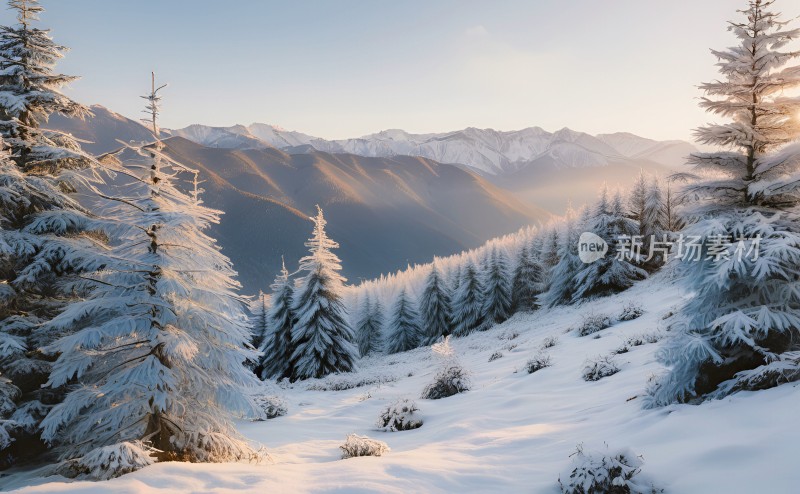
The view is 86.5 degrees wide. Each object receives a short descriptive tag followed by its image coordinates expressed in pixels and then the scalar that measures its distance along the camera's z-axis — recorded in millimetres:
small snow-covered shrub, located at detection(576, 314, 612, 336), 16734
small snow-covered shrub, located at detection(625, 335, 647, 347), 11850
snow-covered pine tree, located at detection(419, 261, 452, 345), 47938
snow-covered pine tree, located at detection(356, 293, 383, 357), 53219
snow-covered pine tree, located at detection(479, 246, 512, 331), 44094
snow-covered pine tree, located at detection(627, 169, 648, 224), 40094
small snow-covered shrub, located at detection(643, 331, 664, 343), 11523
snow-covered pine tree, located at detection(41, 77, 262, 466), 6168
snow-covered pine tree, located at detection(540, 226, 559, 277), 49469
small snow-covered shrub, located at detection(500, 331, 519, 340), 26877
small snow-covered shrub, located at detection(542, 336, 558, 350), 16234
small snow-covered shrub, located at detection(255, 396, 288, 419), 11945
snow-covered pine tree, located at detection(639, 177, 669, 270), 38269
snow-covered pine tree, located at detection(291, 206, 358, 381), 26953
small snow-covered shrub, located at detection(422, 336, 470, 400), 12414
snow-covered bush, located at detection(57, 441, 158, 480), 4964
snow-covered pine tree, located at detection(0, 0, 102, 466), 7613
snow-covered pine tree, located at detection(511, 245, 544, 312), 44719
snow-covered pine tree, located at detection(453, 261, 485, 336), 45031
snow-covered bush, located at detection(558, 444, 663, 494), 4371
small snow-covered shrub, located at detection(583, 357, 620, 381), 9883
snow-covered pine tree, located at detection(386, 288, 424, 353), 46625
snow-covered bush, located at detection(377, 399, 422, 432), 9719
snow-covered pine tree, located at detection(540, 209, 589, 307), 37531
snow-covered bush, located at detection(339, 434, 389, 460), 7000
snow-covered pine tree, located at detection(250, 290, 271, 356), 40812
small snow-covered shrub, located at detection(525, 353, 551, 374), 12555
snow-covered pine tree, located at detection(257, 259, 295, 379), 31000
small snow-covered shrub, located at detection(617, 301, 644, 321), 17006
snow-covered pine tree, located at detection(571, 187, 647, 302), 33594
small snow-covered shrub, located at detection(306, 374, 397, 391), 19859
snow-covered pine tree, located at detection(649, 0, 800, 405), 5961
